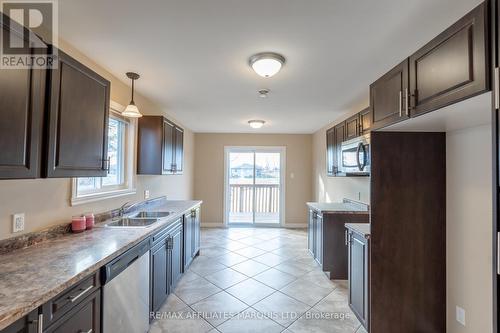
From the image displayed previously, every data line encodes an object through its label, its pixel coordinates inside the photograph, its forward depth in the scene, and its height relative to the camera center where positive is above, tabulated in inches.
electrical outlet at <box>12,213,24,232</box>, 66.5 -13.4
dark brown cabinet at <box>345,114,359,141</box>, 133.1 +24.6
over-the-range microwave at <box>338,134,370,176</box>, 106.2 +7.9
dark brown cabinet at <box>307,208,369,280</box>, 140.3 -35.9
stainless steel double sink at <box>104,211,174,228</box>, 106.7 -20.9
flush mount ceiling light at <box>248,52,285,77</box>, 90.4 +38.4
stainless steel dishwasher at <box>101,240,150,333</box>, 65.6 -33.7
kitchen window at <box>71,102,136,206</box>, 109.6 +4.0
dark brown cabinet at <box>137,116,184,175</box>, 136.2 +13.6
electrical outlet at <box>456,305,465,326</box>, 78.8 -41.5
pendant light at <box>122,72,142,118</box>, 103.7 +23.4
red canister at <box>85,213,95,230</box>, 91.2 -17.4
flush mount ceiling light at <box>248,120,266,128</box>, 202.7 +38.6
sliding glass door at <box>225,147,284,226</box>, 272.1 -10.3
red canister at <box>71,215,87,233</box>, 85.6 -17.4
